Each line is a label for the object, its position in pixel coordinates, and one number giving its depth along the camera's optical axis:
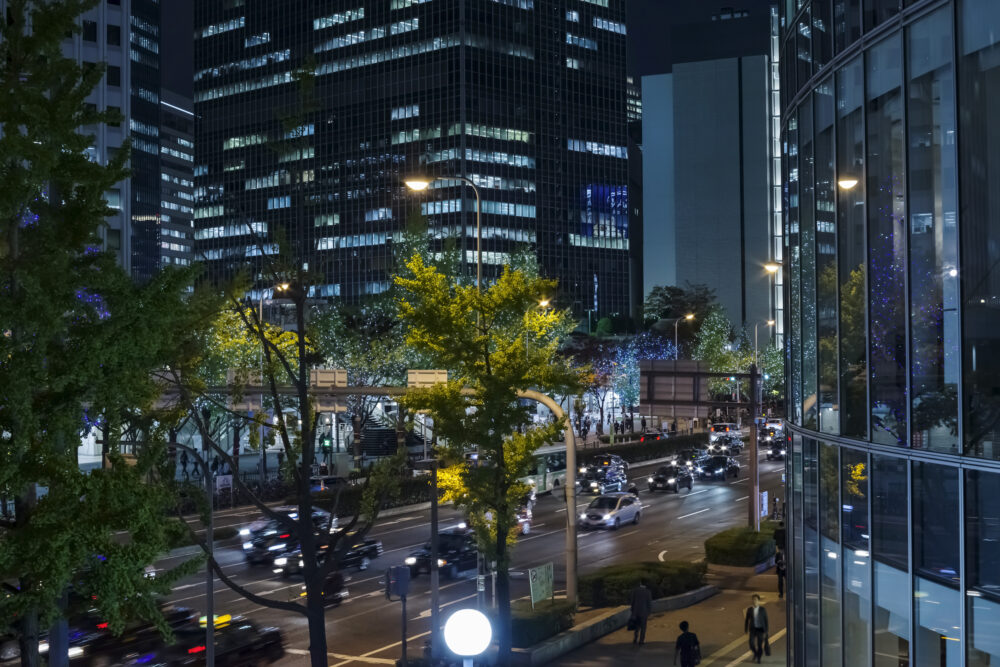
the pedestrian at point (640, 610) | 25.42
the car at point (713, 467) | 66.25
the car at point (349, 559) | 34.50
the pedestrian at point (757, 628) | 23.41
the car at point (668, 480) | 59.91
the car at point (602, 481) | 54.97
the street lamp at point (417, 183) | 23.19
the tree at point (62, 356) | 11.17
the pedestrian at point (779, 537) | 32.86
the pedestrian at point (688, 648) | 21.36
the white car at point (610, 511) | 46.28
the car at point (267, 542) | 36.00
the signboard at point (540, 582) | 25.69
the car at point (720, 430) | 80.47
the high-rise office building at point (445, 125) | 142.88
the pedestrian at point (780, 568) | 30.56
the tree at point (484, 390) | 24.08
